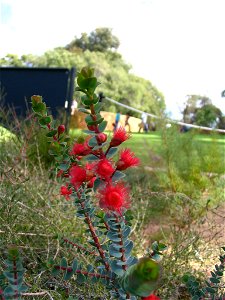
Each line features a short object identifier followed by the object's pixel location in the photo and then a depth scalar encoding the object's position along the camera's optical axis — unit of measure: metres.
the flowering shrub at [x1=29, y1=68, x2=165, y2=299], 0.51
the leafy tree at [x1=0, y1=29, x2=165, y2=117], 19.19
